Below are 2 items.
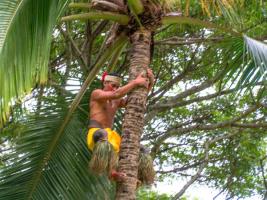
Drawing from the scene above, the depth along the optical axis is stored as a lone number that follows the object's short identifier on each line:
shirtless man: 7.04
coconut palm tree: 5.94
